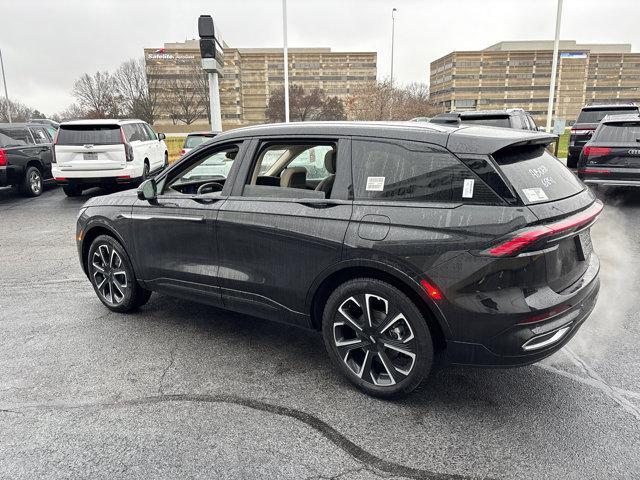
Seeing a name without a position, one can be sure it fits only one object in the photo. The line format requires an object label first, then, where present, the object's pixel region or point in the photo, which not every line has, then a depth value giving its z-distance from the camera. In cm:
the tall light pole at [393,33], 4788
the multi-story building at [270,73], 11769
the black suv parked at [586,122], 1446
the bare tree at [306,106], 8288
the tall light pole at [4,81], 4859
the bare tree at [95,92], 7044
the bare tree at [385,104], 4172
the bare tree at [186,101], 9107
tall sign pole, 1722
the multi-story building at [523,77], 11375
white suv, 1084
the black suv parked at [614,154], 853
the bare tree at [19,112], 7139
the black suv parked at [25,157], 1151
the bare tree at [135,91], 6831
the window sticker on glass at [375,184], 302
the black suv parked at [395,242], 264
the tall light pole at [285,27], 2431
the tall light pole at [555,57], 2145
